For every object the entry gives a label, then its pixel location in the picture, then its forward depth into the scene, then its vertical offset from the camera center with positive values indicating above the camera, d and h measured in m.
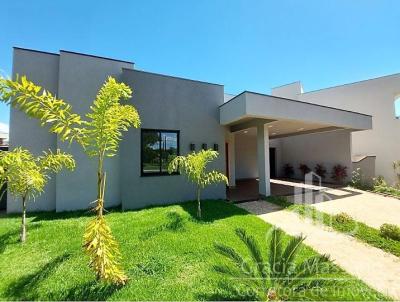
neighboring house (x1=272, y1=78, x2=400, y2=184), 15.77 +2.97
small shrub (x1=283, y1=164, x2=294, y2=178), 20.62 -1.13
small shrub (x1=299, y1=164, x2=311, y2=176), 19.28 -0.97
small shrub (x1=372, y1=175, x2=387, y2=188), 14.27 -1.59
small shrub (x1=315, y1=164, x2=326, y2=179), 17.89 -1.00
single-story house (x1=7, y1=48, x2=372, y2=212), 9.72 +1.88
